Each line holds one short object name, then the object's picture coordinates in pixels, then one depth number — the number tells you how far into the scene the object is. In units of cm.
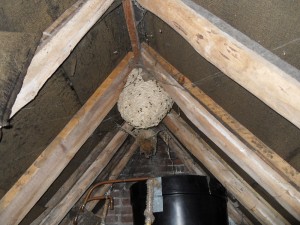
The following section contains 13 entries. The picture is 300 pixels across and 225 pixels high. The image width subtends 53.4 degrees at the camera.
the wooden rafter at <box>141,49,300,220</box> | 147
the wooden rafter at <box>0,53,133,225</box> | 149
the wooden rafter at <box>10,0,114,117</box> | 104
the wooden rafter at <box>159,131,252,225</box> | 285
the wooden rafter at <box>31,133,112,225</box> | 226
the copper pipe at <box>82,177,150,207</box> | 235
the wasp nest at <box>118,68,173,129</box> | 207
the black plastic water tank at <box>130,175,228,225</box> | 191
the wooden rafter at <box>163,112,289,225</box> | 205
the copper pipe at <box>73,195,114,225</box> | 230
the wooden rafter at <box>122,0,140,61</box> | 156
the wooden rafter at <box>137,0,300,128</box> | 85
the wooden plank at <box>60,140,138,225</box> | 308
